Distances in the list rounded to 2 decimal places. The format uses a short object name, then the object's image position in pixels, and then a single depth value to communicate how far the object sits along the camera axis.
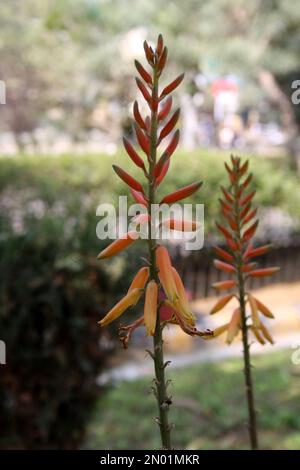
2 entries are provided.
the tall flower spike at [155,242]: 0.64
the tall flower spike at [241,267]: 0.89
